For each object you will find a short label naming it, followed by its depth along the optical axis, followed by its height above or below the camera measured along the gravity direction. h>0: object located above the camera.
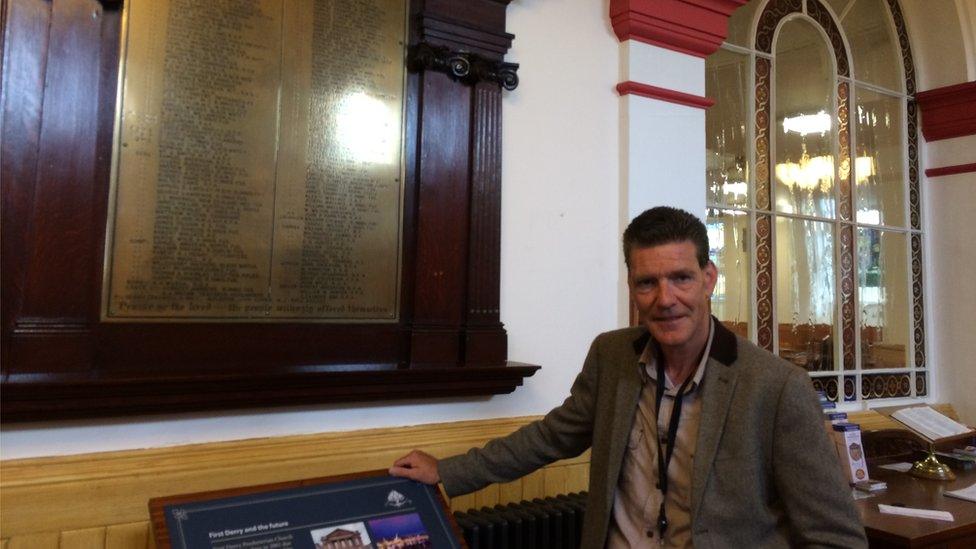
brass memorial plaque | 1.85 +0.44
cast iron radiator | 2.05 -0.71
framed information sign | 1.42 -0.49
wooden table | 2.02 -0.68
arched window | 3.46 +0.70
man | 1.28 -0.26
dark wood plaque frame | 1.70 +0.12
